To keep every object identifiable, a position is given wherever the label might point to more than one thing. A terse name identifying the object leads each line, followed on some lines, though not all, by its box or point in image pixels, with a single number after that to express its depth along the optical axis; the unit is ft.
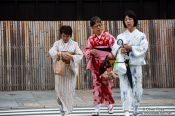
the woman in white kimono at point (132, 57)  31.68
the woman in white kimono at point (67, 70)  33.12
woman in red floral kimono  34.81
